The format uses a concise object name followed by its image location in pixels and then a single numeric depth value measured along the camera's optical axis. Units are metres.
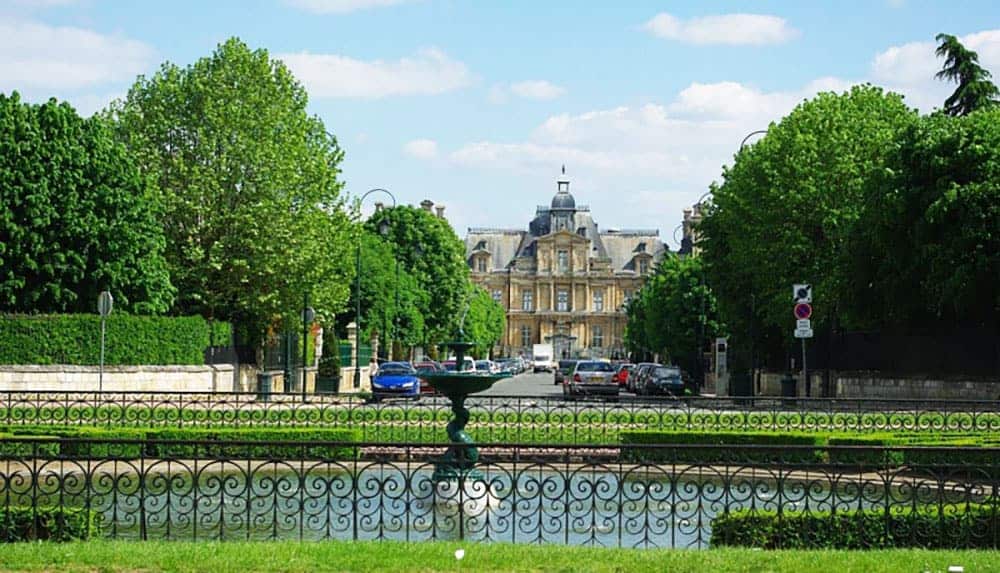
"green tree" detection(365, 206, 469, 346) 98.19
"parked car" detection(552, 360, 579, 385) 72.46
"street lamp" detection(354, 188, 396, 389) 63.56
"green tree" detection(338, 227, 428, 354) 78.69
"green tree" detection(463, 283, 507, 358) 126.14
